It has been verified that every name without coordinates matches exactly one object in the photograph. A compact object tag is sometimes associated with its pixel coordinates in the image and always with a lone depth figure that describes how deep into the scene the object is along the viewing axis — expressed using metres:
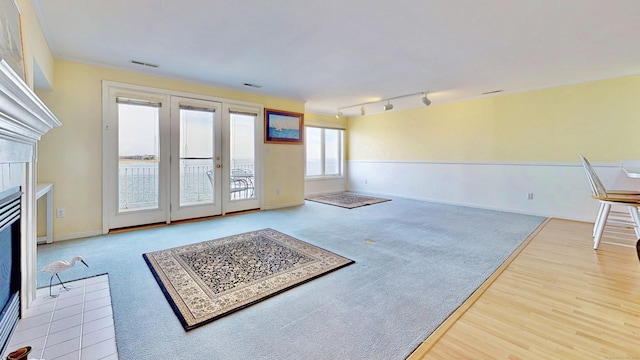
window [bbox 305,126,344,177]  7.42
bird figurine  1.93
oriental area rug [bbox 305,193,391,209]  5.98
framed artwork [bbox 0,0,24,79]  1.31
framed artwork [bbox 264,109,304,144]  5.38
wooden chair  2.78
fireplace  1.12
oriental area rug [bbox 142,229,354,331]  1.92
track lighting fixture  5.06
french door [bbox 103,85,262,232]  3.75
